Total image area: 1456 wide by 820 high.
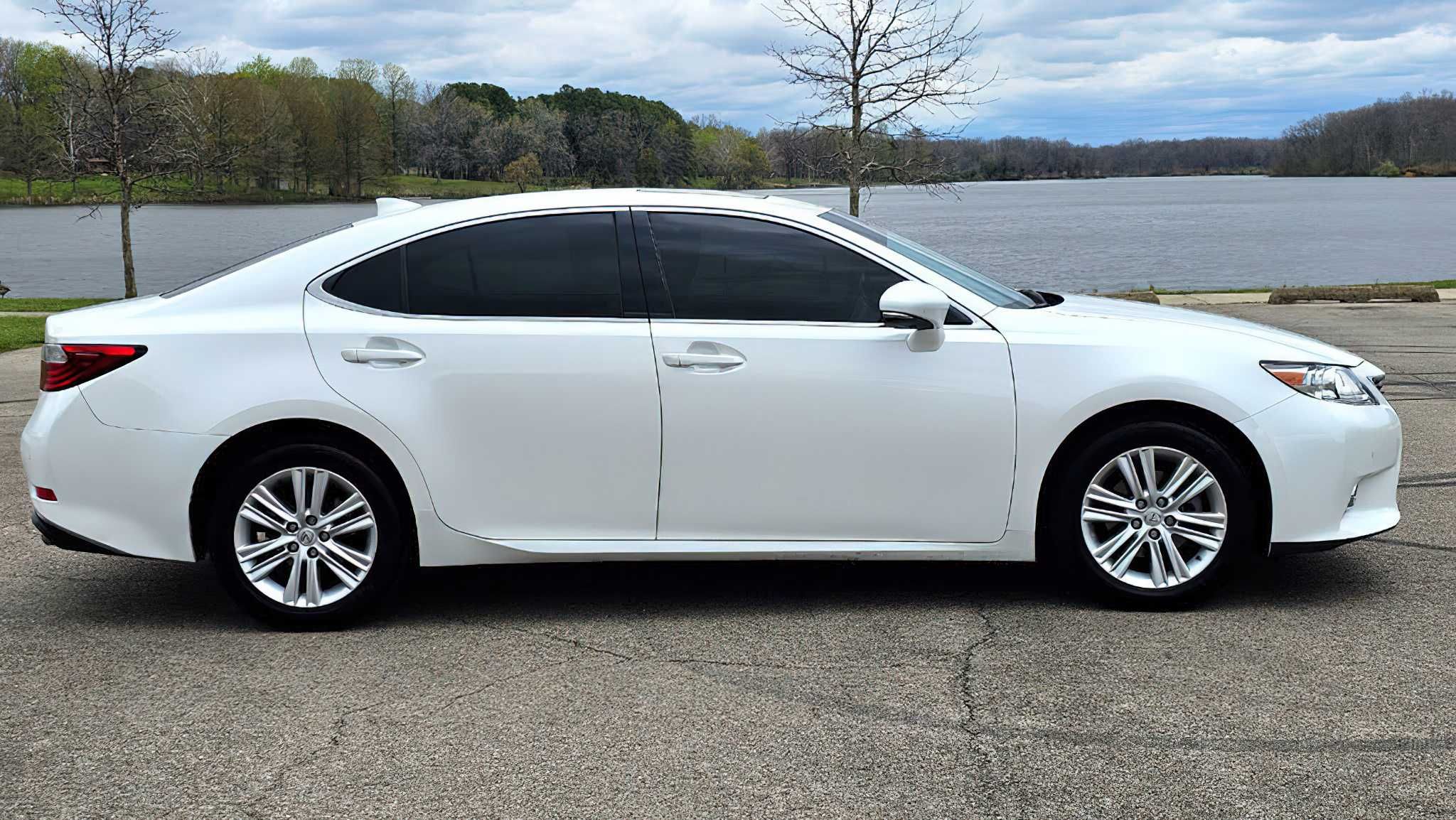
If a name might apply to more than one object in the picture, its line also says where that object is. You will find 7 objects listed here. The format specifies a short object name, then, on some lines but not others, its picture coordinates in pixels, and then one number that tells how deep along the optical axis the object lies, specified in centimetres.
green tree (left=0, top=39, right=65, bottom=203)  6867
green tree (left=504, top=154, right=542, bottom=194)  8615
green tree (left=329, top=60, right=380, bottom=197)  10694
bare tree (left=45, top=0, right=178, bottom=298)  2389
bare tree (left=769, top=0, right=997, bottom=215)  2012
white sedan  484
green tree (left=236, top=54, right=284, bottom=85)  13725
